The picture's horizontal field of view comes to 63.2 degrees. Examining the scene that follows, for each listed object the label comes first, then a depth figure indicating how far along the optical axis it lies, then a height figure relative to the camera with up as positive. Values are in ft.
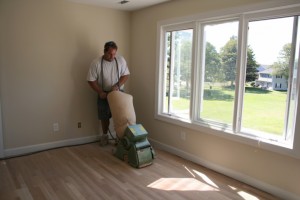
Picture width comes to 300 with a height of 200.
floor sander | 10.55 -2.72
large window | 8.19 +0.03
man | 12.22 -0.25
